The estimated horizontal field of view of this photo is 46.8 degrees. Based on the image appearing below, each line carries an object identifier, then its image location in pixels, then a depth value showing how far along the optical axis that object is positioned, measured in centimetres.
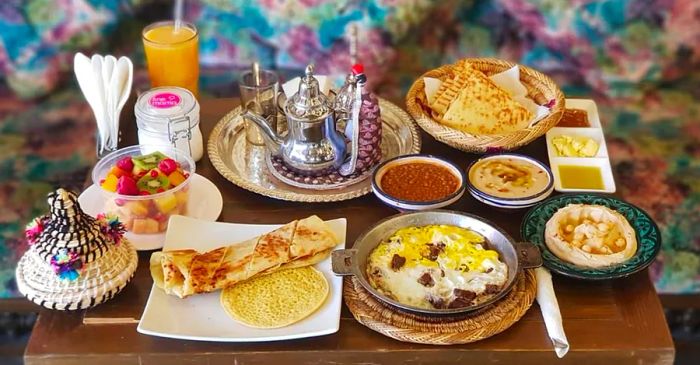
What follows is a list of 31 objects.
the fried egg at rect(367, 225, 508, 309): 132
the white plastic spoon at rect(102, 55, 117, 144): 173
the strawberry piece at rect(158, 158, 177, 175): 153
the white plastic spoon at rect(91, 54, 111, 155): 172
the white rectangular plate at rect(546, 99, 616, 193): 167
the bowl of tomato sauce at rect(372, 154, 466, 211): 153
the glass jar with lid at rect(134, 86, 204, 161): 165
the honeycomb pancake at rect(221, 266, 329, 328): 131
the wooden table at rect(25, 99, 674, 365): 128
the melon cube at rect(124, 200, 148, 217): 149
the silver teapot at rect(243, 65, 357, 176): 163
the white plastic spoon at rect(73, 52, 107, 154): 172
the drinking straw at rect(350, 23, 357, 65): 221
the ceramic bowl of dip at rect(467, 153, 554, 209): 155
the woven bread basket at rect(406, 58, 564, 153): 168
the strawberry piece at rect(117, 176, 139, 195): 147
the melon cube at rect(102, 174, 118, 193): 149
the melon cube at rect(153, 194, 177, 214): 150
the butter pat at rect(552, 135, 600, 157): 176
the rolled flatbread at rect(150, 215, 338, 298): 135
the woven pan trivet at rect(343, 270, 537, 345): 127
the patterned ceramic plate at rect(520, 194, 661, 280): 138
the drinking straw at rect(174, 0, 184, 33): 188
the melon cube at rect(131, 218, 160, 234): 150
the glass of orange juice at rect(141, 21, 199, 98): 186
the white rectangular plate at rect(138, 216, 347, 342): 128
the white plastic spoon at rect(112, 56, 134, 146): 174
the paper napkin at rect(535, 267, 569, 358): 127
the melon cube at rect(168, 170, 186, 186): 152
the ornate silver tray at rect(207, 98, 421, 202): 163
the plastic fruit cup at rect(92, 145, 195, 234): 148
